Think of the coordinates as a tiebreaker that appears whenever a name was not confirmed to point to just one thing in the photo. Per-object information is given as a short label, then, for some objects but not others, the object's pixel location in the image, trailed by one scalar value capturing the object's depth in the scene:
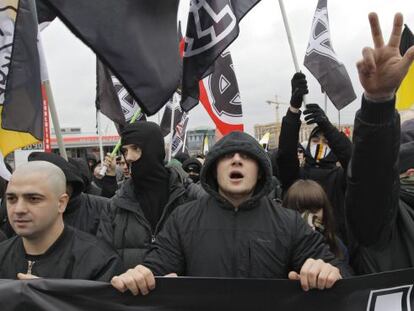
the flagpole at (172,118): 5.60
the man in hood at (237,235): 2.07
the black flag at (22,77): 3.21
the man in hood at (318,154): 3.65
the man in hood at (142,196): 3.11
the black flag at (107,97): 5.79
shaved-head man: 2.27
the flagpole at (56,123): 3.27
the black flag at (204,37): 3.57
